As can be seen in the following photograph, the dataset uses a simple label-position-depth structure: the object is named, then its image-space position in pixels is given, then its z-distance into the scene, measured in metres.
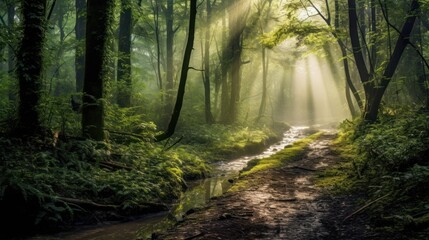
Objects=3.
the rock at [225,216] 5.96
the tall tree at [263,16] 26.80
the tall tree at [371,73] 14.04
